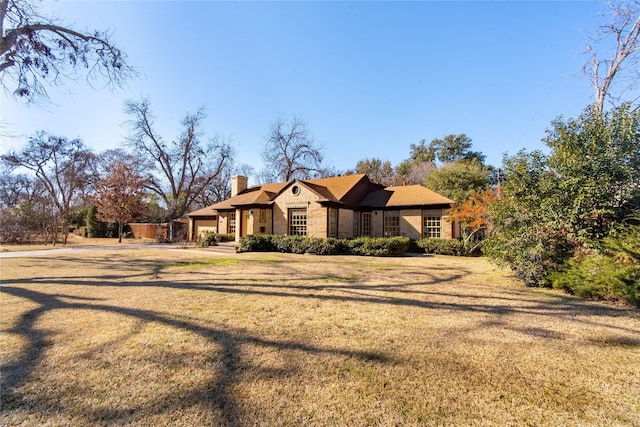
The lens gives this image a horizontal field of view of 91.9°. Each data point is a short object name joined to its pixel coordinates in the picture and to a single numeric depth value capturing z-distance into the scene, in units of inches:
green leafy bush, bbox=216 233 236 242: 903.7
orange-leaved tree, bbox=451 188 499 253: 668.7
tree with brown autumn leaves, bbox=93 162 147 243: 1100.5
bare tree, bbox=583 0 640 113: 610.2
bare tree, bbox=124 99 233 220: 1352.1
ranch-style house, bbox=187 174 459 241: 766.5
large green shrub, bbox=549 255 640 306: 258.4
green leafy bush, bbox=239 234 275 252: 765.9
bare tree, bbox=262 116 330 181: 1535.4
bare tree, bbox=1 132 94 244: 1346.0
